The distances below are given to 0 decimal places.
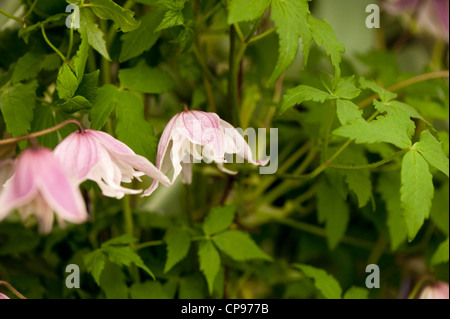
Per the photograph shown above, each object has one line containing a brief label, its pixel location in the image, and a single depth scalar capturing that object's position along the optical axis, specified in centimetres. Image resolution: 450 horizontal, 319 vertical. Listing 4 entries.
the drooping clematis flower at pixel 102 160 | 45
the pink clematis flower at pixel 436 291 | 56
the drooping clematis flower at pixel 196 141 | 48
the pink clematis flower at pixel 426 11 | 67
